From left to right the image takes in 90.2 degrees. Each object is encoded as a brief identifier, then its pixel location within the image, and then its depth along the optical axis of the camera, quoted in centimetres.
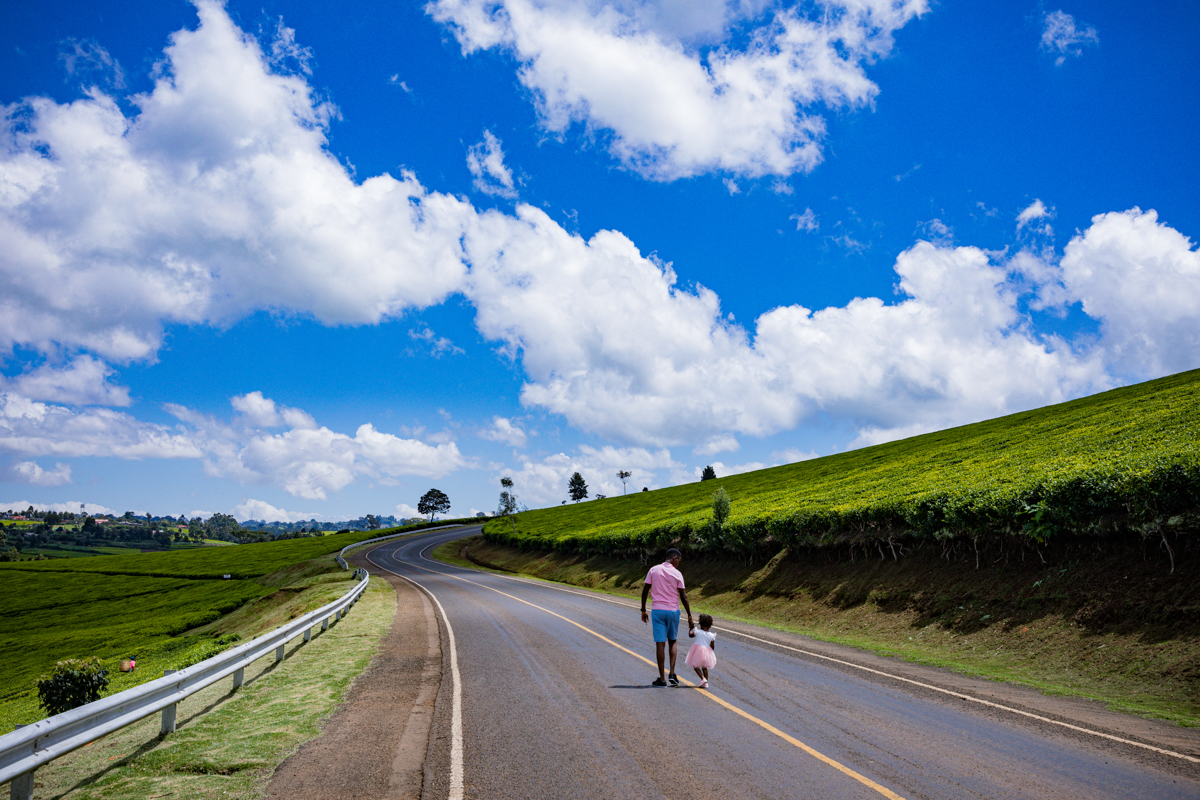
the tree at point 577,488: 14925
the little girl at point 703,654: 970
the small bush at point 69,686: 1331
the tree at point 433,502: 15575
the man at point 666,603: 981
